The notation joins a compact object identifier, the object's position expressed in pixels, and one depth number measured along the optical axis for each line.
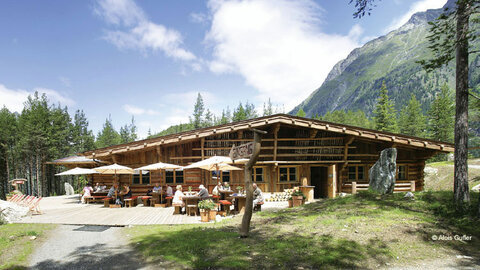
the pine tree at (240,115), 61.44
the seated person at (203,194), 10.84
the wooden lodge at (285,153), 15.21
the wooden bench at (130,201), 13.82
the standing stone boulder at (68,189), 25.18
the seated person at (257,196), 11.38
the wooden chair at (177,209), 11.49
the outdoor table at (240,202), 11.15
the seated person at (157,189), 14.23
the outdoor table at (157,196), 13.93
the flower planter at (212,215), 9.88
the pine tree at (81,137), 42.21
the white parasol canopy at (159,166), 13.59
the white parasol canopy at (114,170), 13.27
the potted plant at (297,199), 12.73
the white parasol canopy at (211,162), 11.04
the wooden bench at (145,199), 13.97
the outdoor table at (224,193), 12.57
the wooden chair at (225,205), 10.90
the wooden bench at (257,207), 11.45
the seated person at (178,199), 11.46
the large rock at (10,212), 9.93
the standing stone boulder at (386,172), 10.20
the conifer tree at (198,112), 64.44
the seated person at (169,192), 14.04
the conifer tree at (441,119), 36.97
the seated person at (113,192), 14.21
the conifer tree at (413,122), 43.19
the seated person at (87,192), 15.89
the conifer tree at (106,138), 55.00
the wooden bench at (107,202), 14.04
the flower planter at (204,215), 9.74
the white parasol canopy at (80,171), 16.13
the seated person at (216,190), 11.28
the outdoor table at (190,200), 11.04
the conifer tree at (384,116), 38.34
